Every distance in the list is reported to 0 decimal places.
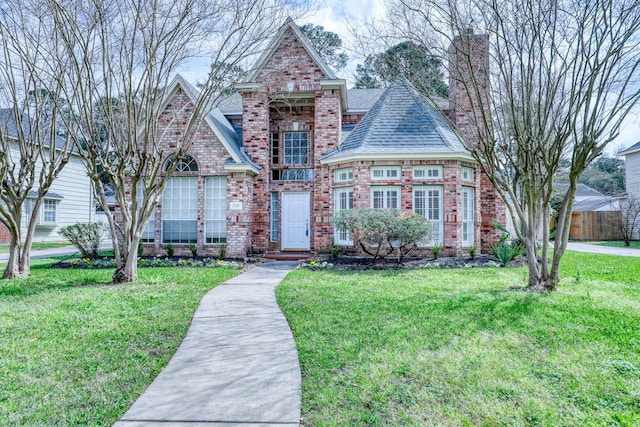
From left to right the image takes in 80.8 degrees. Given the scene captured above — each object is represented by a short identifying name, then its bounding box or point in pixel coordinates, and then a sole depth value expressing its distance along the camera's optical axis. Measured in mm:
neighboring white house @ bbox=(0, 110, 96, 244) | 22047
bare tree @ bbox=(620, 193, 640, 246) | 20469
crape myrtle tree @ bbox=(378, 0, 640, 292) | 6449
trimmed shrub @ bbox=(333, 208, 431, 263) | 10664
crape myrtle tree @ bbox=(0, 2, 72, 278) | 8398
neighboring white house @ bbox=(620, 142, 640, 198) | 22078
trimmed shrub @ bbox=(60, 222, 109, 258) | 12664
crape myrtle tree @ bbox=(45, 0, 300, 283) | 7895
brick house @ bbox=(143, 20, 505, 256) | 12633
